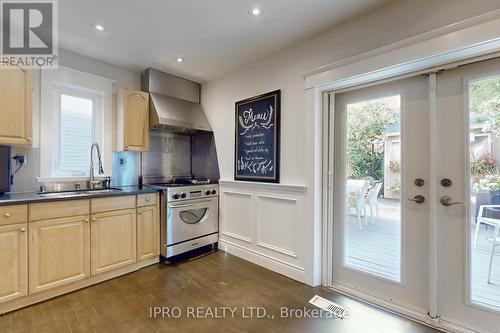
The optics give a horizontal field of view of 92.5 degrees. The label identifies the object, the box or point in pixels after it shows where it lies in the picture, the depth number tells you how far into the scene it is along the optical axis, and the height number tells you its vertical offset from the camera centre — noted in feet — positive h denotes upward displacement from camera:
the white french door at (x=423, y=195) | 5.66 -0.77
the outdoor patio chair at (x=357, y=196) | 7.72 -0.97
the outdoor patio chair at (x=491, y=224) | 5.57 -1.34
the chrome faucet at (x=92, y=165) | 9.62 +0.03
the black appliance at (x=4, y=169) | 7.43 -0.11
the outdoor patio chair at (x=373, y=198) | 7.38 -0.98
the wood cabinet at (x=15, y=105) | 7.06 +1.83
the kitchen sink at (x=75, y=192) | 7.72 -0.96
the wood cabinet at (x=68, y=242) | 6.49 -2.43
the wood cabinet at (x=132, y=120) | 9.94 +1.93
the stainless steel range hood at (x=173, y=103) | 10.51 +2.96
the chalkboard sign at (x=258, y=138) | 9.25 +1.15
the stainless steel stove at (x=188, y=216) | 9.69 -2.18
